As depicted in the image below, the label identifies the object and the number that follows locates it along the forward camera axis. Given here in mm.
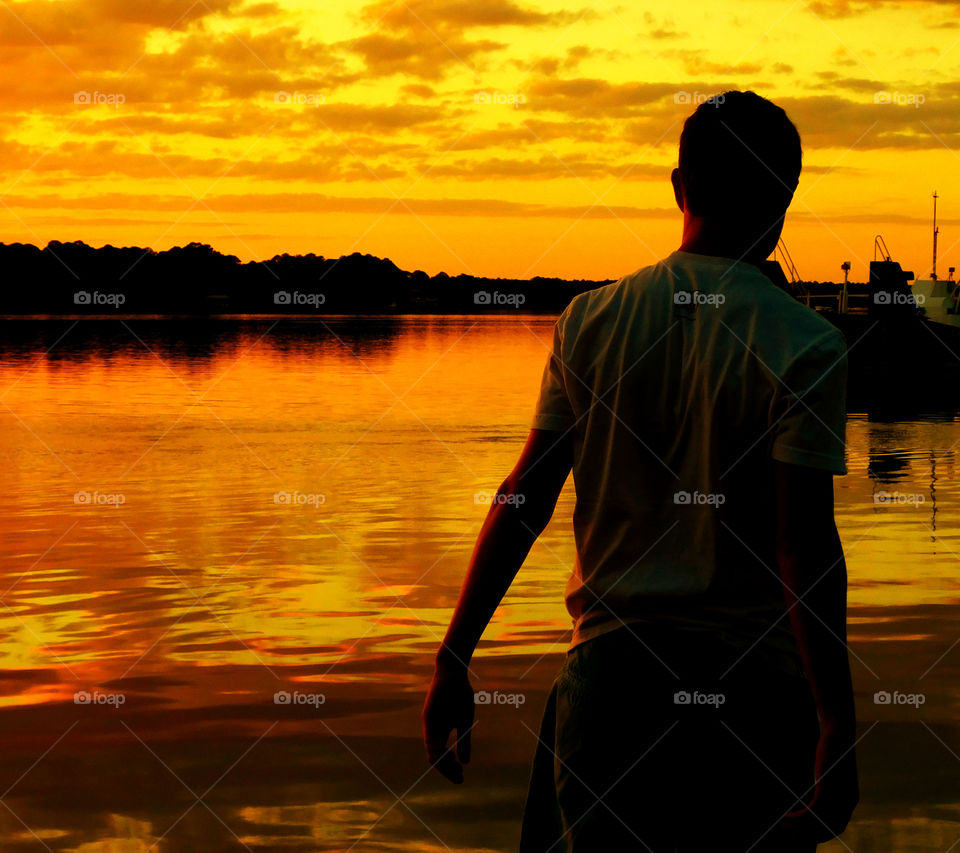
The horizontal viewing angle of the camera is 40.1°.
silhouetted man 2291
